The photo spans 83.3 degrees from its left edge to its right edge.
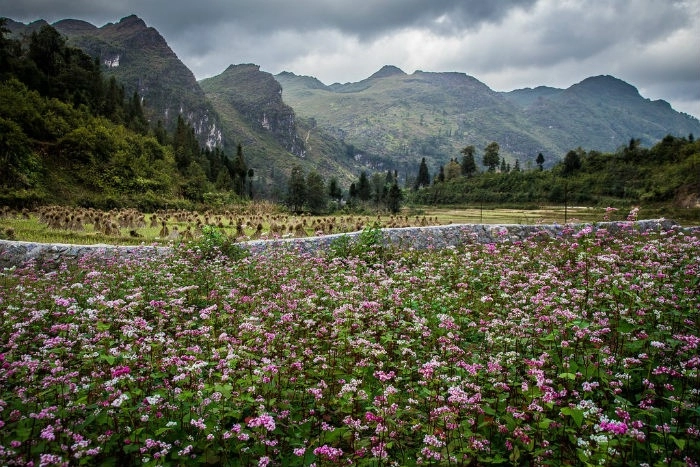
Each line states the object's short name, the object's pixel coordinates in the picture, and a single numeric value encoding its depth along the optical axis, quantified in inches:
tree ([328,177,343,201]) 2962.6
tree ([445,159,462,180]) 4338.1
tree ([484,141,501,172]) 4271.7
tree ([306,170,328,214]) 2289.6
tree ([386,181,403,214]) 2406.5
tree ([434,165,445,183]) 4136.3
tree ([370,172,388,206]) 3179.6
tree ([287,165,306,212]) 2269.9
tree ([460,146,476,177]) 4035.4
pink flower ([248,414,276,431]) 111.6
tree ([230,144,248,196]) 3069.6
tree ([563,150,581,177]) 2406.5
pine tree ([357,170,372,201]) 3197.6
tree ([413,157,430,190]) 4874.5
